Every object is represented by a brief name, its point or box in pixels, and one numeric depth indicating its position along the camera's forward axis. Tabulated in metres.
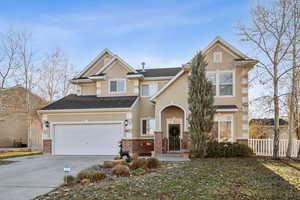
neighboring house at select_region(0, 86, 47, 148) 22.41
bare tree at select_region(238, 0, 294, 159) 12.68
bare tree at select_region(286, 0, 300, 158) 12.42
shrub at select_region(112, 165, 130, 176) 8.52
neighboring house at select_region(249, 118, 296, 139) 20.52
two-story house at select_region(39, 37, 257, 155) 15.00
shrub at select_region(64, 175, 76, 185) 7.32
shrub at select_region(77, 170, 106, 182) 7.73
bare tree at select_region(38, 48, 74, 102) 26.38
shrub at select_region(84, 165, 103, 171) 9.89
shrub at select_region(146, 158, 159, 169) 9.91
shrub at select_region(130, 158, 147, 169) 9.74
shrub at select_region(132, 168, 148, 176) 8.68
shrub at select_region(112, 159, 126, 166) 10.54
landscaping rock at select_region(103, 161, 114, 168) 10.38
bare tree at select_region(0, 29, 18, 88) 20.36
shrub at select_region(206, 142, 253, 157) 13.07
